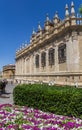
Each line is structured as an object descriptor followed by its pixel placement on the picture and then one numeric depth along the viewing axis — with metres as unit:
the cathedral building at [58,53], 10.15
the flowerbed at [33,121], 2.47
